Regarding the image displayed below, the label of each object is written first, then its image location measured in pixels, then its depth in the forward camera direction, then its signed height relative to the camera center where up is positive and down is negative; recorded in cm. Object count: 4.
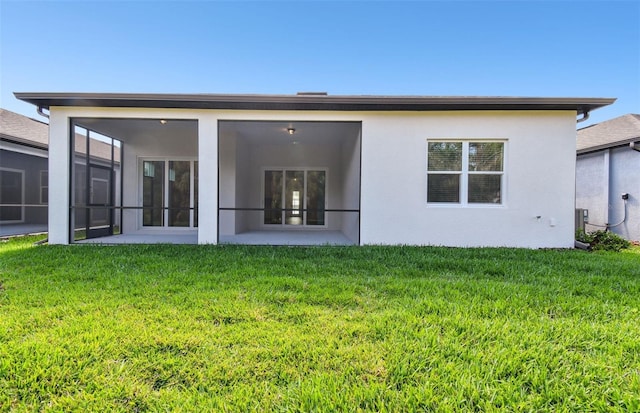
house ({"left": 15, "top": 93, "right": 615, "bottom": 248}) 584 +99
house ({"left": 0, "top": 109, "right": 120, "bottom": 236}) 851 +72
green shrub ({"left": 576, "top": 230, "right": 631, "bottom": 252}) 630 -85
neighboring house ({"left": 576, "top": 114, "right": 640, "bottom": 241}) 832 +87
